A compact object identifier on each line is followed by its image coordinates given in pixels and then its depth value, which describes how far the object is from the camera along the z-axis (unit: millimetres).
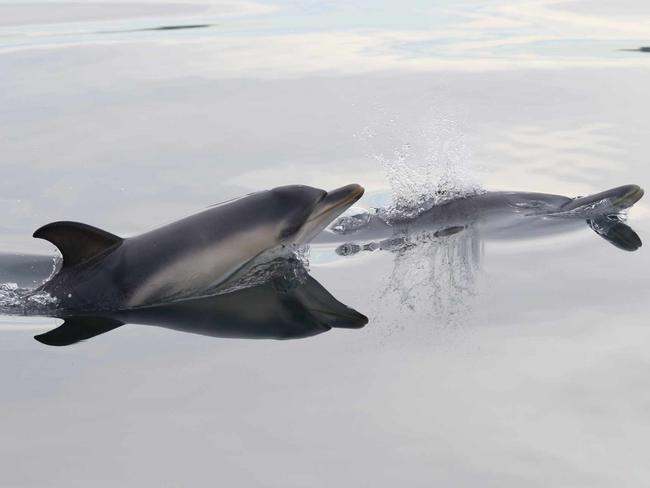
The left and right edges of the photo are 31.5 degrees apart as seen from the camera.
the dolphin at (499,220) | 10523
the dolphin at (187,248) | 8859
